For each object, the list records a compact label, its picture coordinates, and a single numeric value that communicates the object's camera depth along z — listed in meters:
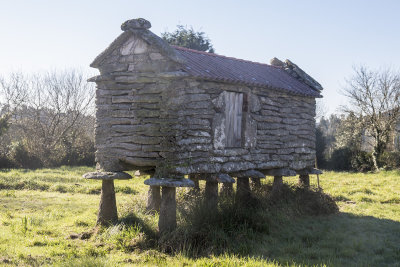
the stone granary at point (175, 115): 6.76
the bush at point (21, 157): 17.97
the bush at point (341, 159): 21.50
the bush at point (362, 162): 20.25
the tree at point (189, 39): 21.67
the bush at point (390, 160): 18.91
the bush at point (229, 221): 6.17
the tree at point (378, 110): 20.28
